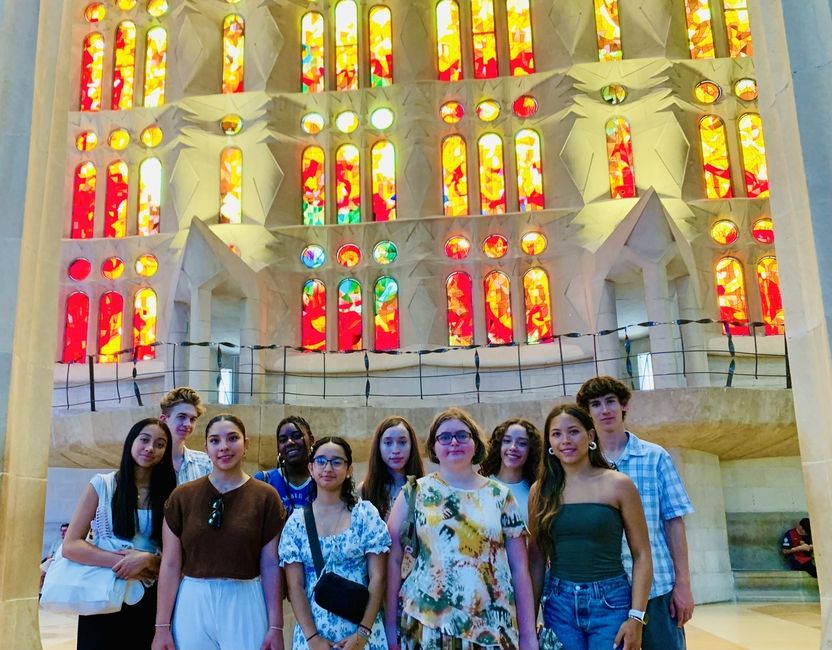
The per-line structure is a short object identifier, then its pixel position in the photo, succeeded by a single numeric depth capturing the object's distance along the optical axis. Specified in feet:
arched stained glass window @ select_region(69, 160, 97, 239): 59.16
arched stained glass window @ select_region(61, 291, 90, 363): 56.49
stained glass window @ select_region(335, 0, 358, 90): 59.52
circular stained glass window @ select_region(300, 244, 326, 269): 55.88
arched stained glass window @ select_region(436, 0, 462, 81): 58.85
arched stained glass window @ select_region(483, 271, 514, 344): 53.42
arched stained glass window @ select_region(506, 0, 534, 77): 58.23
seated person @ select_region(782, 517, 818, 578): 36.94
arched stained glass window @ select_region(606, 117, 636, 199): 53.62
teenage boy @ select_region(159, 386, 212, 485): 13.82
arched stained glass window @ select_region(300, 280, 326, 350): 54.65
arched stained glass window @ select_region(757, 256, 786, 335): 51.19
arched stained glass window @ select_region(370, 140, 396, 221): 57.00
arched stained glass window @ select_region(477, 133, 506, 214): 56.08
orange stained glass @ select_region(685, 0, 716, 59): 56.80
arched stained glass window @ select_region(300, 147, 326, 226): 57.31
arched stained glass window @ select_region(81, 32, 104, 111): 61.62
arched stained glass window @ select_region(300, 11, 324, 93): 59.72
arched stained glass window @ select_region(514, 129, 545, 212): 55.57
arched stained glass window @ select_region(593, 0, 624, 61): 56.95
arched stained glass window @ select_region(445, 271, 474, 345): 53.52
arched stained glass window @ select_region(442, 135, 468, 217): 56.34
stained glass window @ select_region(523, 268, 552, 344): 52.80
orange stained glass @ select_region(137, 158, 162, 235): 57.82
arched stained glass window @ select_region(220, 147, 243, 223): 56.44
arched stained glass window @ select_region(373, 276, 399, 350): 53.93
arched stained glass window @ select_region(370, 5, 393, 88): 59.31
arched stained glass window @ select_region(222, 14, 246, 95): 59.72
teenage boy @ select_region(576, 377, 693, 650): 11.15
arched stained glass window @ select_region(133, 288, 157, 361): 55.57
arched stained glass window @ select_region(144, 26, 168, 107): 60.39
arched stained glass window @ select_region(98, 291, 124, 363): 56.18
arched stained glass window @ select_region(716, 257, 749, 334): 51.26
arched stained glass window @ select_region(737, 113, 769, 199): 54.24
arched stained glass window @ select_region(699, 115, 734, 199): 54.19
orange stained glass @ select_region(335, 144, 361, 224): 57.26
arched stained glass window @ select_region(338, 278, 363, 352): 54.19
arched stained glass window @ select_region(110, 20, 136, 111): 60.95
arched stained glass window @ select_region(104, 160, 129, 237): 58.59
